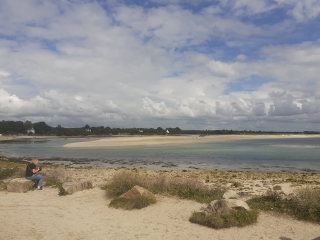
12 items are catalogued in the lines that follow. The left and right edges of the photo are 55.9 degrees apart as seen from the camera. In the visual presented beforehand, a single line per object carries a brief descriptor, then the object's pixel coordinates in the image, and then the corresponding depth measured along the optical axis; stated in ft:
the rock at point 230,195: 37.27
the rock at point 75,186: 41.26
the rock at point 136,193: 35.76
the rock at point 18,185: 42.96
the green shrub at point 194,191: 37.68
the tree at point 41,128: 534.37
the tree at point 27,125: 517.14
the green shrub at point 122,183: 39.42
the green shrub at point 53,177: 48.20
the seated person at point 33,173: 44.50
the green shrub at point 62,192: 40.70
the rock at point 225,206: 29.12
